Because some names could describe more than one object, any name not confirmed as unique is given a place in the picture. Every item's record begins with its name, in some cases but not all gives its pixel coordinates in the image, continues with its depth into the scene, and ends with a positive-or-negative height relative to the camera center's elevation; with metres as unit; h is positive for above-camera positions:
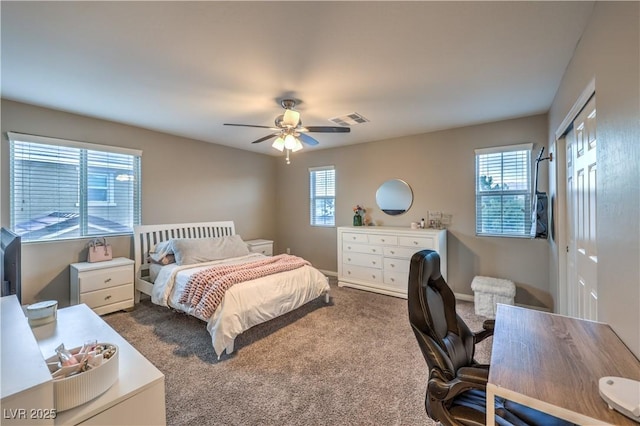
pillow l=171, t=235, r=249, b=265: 3.61 -0.50
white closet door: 1.79 +0.00
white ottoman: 3.38 -0.99
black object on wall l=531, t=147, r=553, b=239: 3.07 -0.01
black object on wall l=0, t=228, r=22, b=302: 1.85 -0.36
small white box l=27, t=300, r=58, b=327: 1.80 -0.66
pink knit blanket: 2.64 -0.69
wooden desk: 0.85 -0.57
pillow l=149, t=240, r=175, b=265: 3.70 -0.56
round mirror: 4.62 +0.30
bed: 2.61 -0.77
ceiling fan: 2.86 +0.92
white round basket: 1.04 -0.68
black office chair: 1.19 -0.72
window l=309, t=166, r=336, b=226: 5.54 +0.38
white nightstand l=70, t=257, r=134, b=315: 3.26 -0.88
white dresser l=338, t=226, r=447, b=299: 3.99 -0.63
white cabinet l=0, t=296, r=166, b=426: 0.87 -0.75
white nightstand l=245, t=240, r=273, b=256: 5.22 -0.63
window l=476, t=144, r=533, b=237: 3.70 +0.32
